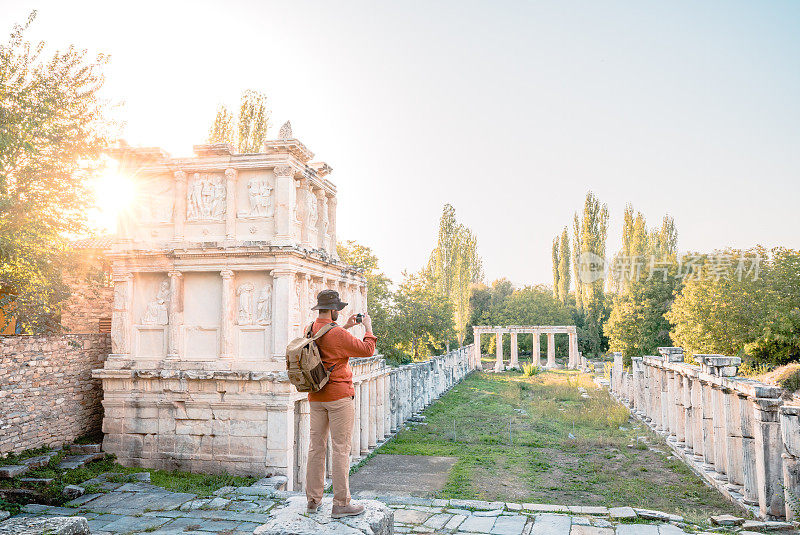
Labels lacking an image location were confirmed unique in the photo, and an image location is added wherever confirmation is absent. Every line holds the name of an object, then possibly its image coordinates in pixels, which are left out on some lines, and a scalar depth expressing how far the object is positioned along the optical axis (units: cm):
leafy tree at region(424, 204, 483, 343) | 3800
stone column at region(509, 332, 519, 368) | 4259
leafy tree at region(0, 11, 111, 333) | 927
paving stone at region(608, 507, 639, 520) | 741
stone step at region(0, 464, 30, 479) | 868
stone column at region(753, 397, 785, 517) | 868
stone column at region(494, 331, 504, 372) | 4112
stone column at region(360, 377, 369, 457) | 1429
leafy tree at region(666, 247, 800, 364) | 1802
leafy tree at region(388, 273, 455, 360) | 2806
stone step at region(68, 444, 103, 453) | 1079
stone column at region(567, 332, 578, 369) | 4181
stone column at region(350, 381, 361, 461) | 1377
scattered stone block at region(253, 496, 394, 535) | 454
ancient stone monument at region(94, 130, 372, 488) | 1045
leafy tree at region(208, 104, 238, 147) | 1902
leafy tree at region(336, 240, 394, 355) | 2702
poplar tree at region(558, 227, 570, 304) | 4734
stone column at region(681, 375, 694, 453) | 1372
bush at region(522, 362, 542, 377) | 3625
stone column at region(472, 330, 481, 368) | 4288
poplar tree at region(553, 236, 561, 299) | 4859
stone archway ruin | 4159
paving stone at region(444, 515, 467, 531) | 722
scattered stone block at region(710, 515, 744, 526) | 771
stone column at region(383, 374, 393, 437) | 1669
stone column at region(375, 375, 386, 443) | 1592
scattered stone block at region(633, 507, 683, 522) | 734
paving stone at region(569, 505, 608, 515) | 784
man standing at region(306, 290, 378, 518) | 507
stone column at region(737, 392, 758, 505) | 942
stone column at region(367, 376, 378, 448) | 1539
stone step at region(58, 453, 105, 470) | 980
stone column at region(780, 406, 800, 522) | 822
